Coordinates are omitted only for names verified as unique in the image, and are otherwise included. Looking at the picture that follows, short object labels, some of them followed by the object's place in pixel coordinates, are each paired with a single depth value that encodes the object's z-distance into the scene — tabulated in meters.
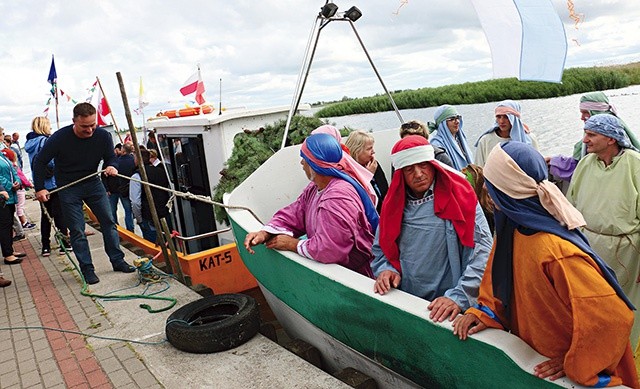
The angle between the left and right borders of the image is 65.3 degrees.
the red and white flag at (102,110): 9.51
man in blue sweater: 4.62
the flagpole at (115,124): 8.01
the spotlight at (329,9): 4.87
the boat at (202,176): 5.50
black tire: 3.36
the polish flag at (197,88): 7.56
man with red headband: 2.26
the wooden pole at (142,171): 4.76
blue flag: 9.69
